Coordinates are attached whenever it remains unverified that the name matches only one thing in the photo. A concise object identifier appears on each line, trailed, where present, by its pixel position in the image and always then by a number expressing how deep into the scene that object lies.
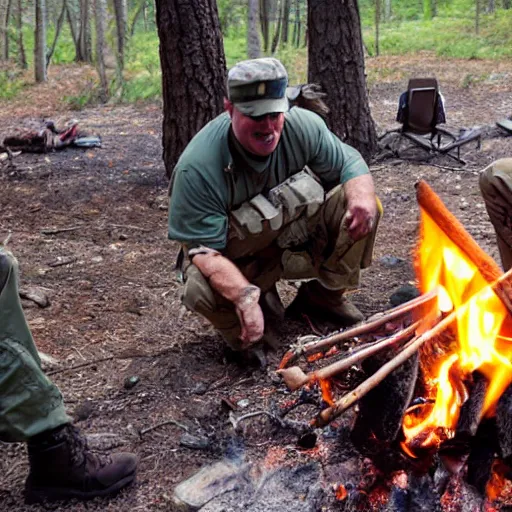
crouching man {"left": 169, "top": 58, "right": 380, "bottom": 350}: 3.26
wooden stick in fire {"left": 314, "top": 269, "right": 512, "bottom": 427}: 2.22
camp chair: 7.96
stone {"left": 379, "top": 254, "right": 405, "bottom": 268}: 4.97
